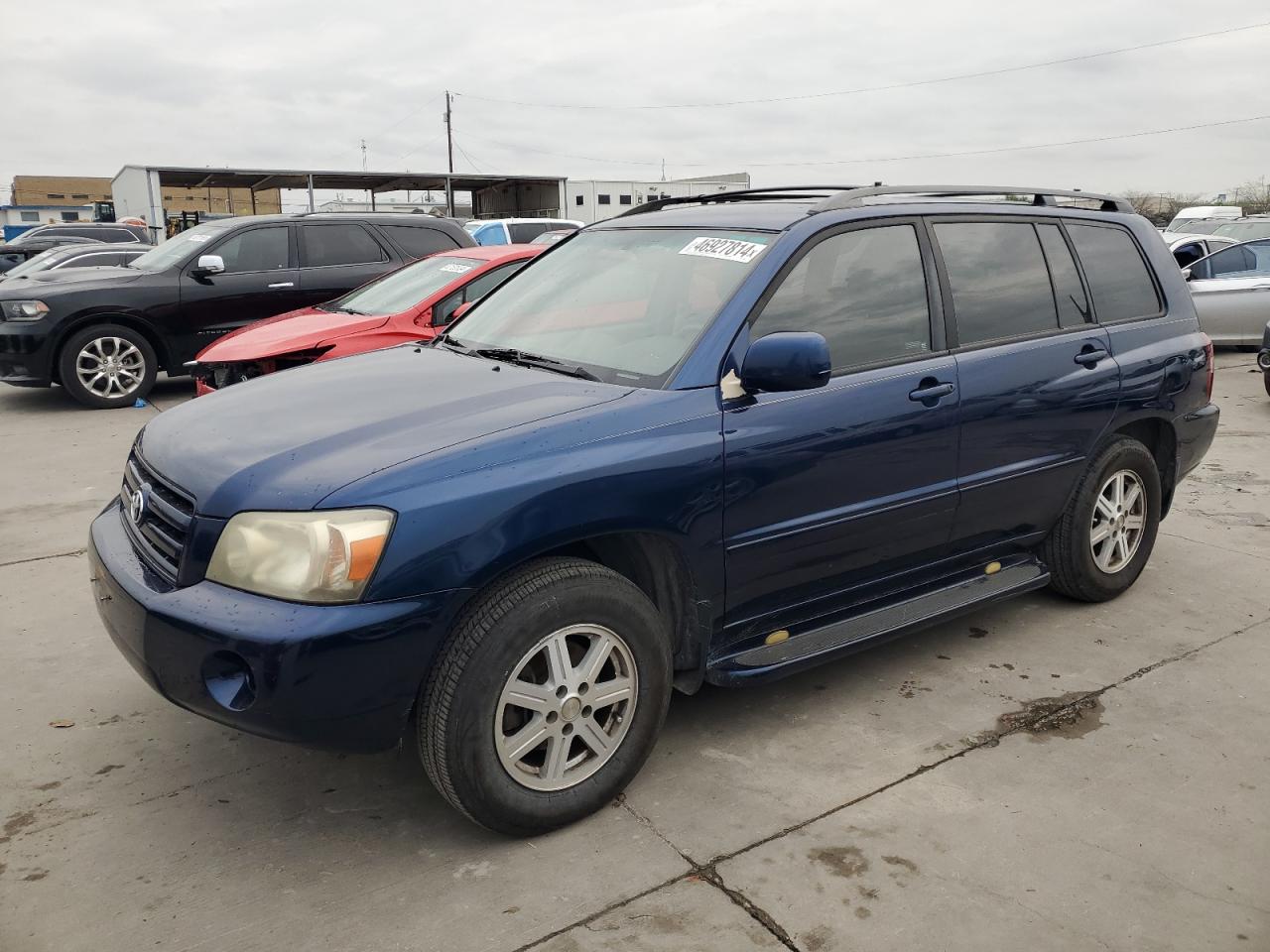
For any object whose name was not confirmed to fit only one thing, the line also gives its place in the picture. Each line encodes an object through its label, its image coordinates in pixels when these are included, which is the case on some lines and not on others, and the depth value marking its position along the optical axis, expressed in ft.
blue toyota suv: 8.54
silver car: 40.32
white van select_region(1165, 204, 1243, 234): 89.20
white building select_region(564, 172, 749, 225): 153.28
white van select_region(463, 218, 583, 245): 66.69
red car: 23.29
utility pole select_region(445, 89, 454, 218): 127.34
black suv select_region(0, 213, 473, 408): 30.17
